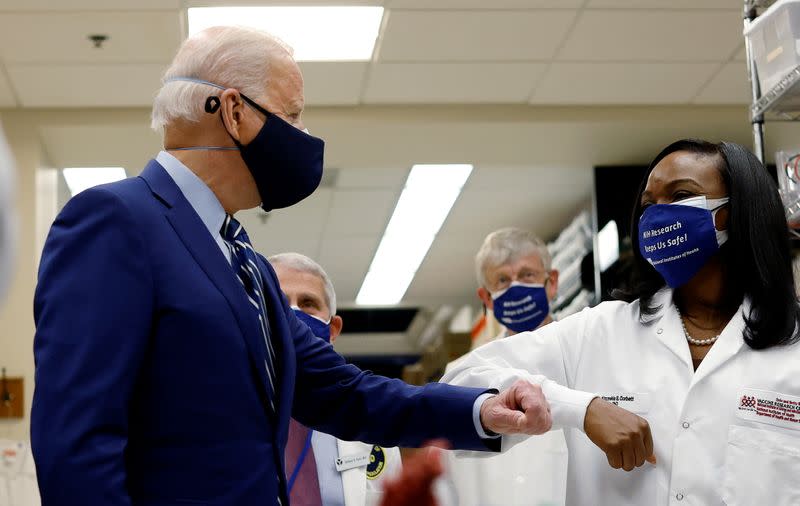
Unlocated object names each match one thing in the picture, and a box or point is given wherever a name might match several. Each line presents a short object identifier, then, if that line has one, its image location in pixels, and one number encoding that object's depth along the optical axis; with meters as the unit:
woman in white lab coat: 1.81
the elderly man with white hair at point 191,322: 1.38
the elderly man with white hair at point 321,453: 2.64
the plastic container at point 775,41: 2.89
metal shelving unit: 2.90
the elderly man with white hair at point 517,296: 2.83
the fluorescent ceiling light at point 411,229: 7.19
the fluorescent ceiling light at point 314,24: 5.05
